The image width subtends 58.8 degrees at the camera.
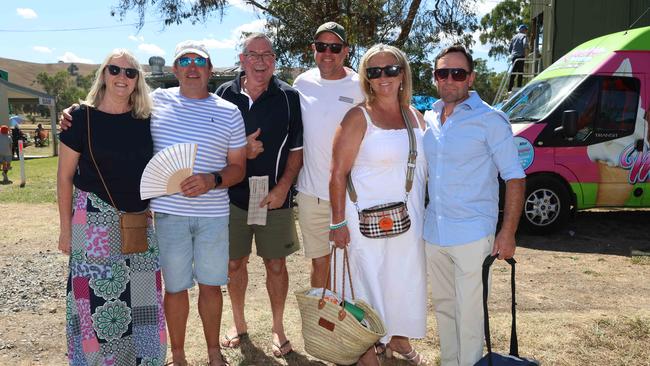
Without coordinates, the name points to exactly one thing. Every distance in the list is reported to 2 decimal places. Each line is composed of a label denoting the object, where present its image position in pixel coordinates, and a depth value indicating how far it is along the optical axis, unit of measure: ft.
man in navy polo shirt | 12.75
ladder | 46.42
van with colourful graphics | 24.89
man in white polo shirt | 13.05
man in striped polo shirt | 11.03
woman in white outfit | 11.19
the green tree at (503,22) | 113.70
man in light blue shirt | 10.17
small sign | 90.07
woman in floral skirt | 10.15
